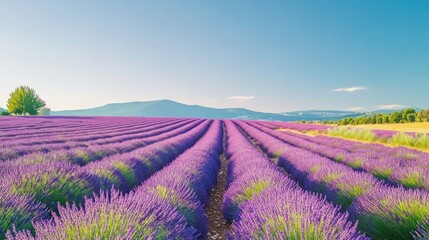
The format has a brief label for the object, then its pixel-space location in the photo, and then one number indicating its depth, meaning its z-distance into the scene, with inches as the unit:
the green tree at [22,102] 2268.7
